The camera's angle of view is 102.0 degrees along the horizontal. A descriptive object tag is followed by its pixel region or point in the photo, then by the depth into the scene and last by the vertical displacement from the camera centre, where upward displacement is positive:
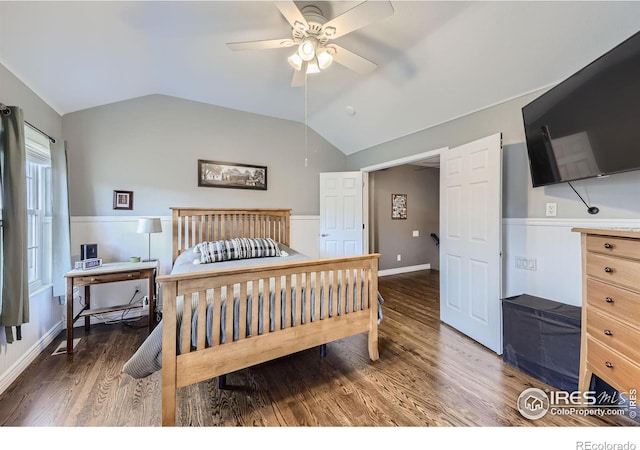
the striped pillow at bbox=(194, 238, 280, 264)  2.80 -0.32
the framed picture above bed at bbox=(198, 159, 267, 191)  3.61 +0.68
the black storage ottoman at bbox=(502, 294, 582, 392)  1.78 -0.90
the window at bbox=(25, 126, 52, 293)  2.47 +0.11
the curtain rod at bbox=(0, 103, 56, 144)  1.74 +0.82
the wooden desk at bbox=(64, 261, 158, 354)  2.33 -0.53
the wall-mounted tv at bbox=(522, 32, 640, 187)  1.44 +0.62
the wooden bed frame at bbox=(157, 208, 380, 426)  1.43 -0.67
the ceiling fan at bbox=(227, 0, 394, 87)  1.54 +1.27
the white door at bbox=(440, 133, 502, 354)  2.36 -0.21
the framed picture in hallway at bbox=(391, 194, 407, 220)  5.37 +0.28
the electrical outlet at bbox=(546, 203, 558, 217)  2.20 +0.06
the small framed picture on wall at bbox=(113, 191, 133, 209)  3.14 +0.29
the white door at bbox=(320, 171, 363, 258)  4.29 +0.11
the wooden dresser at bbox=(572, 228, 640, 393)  1.30 -0.51
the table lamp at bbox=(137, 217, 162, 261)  2.83 -0.03
